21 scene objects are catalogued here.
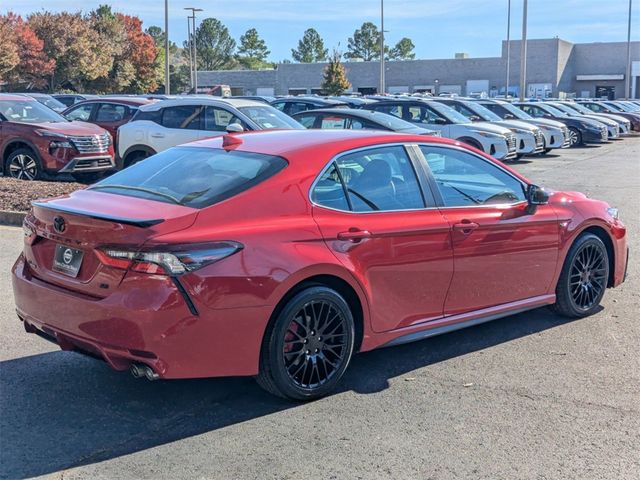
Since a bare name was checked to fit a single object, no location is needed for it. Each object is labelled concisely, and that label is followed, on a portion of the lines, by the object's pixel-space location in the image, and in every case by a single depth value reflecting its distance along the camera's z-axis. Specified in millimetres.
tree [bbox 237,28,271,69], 128875
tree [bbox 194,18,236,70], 116438
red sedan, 4172
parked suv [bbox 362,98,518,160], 19281
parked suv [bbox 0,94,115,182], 13367
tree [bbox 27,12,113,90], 50281
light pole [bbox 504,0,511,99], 62194
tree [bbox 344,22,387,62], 125625
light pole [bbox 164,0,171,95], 38281
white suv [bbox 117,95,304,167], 13516
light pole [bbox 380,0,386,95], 52406
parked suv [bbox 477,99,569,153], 24453
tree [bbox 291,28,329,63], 127312
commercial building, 72250
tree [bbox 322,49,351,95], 54250
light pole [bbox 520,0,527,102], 36188
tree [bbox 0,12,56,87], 46500
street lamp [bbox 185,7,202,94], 55219
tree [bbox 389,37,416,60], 137250
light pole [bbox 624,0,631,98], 58816
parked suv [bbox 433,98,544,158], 21516
